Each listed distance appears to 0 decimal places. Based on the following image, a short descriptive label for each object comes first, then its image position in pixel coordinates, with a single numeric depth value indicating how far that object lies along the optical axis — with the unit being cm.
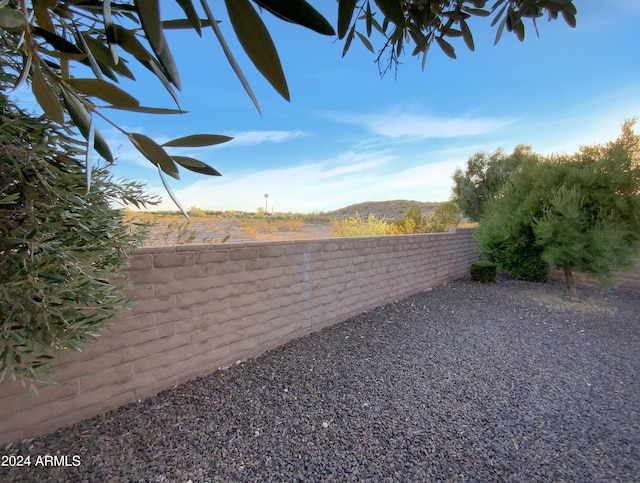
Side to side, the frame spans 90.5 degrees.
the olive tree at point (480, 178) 1562
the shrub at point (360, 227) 867
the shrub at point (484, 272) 872
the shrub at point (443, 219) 1074
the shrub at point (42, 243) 147
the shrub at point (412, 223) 1003
